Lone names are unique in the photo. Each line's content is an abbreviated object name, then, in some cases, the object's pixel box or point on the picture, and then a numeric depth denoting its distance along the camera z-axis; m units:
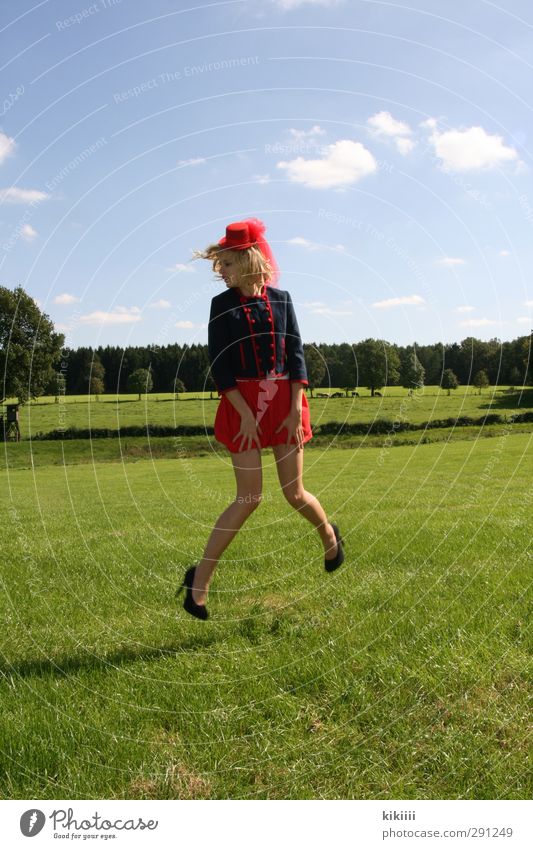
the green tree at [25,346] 33.53
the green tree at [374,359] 31.19
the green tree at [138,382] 28.52
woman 5.30
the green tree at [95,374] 25.47
